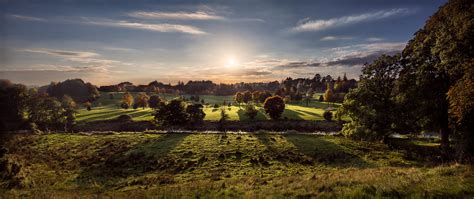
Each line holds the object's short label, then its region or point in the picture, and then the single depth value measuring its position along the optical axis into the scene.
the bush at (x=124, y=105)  124.51
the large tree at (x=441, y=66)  18.53
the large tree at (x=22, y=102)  67.88
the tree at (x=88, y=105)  123.31
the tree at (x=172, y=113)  68.75
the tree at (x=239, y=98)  137.70
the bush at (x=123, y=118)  91.12
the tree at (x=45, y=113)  75.94
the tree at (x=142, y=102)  127.78
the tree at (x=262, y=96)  132.88
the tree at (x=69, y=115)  82.69
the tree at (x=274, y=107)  83.68
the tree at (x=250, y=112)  87.62
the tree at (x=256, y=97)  136.88
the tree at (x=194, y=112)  77.69
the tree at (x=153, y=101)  122.11
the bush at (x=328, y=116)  82.31
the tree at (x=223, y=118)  85.22
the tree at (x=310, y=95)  163.98
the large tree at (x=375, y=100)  37.56
